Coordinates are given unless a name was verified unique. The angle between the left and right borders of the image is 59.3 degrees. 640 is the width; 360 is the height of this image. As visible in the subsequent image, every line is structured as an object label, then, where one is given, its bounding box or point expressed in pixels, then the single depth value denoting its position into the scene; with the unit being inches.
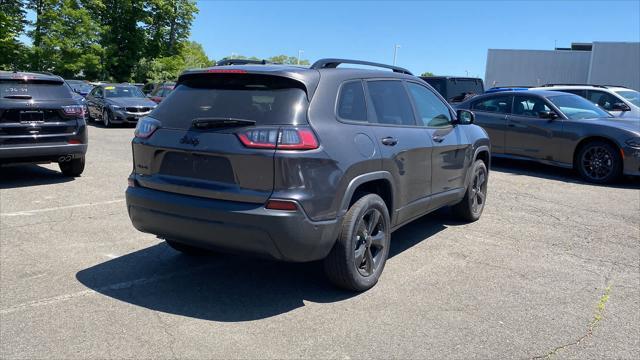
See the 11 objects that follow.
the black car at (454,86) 669.3
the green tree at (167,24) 2236.7
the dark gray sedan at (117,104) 745.0
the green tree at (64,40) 1791.3
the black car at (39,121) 322.3
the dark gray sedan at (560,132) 382.6
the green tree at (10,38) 1766.7
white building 1491.1
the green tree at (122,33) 2081.7
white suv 514.9
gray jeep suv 150.9
